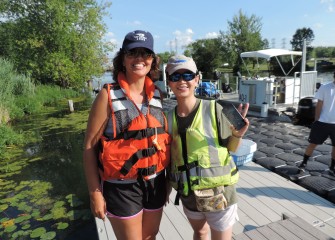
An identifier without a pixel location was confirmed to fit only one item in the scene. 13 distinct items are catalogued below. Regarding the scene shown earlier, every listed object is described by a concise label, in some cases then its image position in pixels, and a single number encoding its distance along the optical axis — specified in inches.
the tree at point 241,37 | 1469.0
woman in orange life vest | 61.8
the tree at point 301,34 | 3442.4
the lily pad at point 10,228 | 171.6
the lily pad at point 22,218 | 181.9
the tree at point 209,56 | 1560.2
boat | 391.9
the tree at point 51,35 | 901.2
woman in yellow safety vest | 64.8
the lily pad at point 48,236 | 162.4
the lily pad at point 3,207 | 198.5
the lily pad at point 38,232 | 165.0
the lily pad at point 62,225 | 172.6
